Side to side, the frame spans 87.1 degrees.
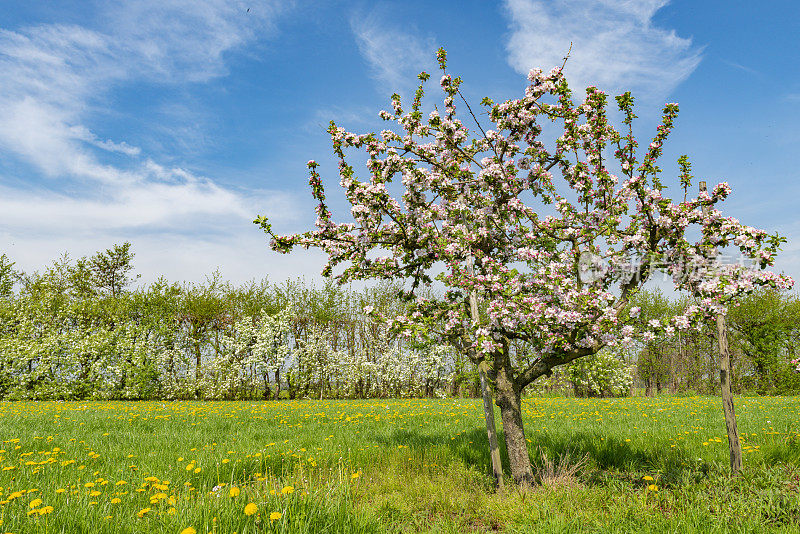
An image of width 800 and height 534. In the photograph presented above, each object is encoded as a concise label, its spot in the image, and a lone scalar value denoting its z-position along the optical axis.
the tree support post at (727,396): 6.20
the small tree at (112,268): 31.05
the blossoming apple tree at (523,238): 5.57
